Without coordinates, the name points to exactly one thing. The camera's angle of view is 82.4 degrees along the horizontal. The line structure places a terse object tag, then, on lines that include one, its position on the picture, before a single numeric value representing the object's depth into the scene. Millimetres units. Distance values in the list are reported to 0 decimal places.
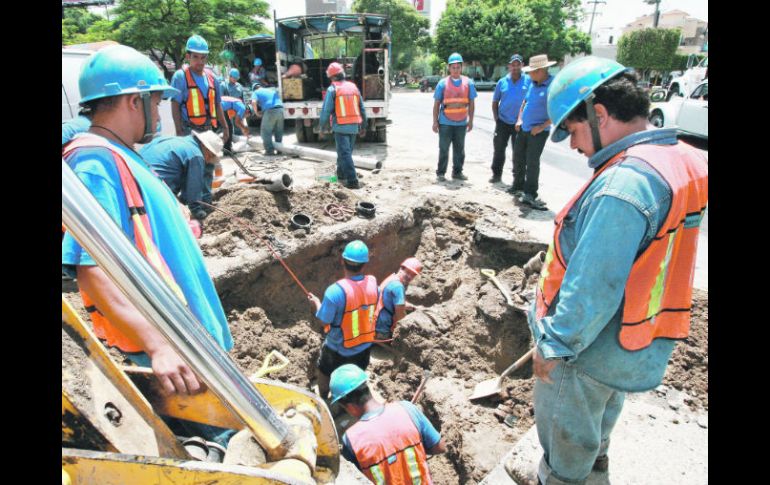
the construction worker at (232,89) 11141
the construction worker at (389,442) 2436
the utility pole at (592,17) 48125
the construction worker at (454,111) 7168
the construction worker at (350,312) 3701
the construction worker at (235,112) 9008
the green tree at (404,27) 45500
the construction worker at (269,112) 9289
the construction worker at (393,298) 4191
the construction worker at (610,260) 1598
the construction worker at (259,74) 13297
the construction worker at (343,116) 7051
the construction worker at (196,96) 5980
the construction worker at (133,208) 1472
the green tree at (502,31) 37000
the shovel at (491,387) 3611
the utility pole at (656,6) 34750
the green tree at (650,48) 31656
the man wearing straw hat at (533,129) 5980
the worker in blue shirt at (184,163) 4551
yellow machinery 987
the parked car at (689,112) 11406
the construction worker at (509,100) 6852
